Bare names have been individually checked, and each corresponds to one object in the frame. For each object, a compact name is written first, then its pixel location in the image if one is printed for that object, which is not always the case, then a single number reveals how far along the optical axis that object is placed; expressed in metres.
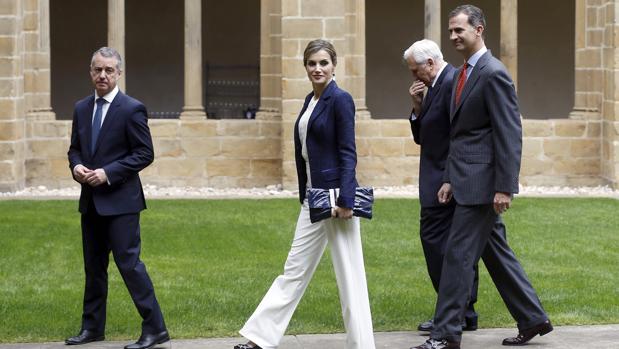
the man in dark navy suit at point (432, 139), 14.59
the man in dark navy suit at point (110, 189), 13.94
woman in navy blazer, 13.09
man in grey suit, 13.42
